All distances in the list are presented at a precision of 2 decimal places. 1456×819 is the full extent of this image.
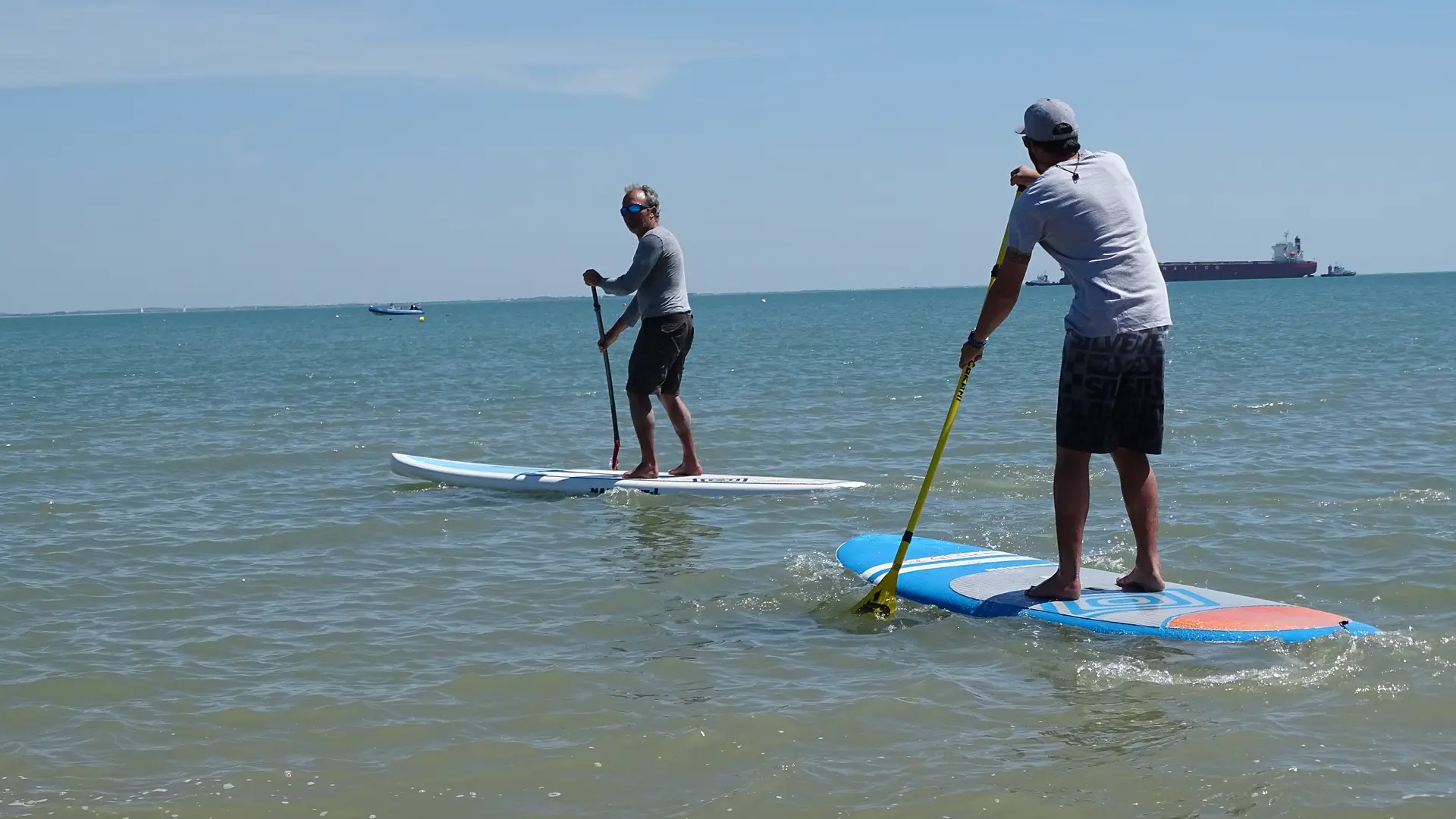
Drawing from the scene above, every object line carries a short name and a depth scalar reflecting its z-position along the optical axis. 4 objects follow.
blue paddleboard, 5.05
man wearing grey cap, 4.99
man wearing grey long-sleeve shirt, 9.12
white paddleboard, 9.28
